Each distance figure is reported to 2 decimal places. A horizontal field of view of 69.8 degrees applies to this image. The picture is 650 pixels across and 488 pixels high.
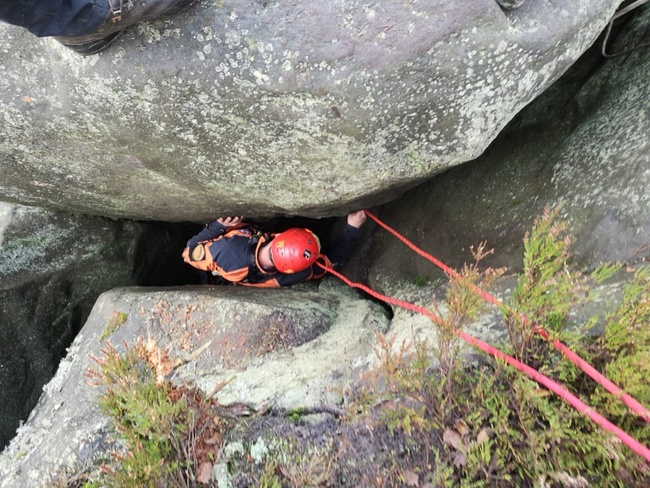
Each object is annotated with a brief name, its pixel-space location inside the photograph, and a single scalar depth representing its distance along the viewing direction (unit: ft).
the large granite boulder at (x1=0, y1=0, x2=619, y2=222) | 6.61
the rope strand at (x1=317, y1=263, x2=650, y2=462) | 5.05
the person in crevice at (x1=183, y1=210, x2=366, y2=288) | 12.70
